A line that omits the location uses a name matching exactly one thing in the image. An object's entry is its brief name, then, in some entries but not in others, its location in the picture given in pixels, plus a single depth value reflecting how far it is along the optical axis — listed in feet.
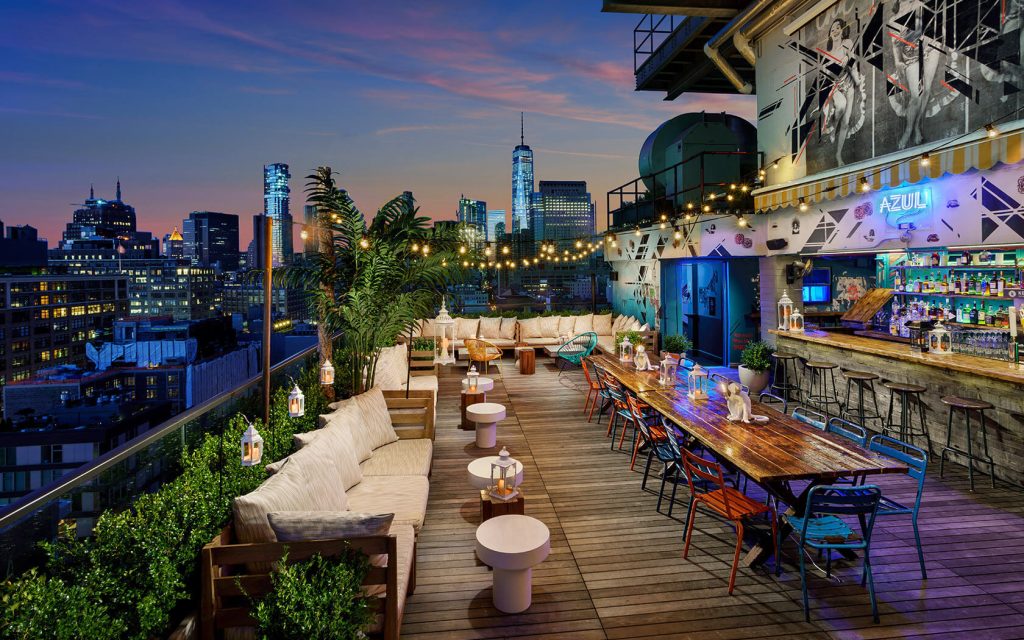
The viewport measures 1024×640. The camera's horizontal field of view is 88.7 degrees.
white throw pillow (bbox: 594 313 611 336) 43.06
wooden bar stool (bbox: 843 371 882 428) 21.69
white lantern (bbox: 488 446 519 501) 13.43
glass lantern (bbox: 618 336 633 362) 25.43
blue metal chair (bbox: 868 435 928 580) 11.10
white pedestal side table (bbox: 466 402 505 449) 20.83
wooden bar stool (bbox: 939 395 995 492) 16.45
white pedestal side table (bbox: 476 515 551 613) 10.32
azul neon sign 22.41
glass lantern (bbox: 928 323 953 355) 20.79
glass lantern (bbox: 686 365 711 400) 17.31
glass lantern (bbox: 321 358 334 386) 16.72
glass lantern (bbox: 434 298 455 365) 34.86
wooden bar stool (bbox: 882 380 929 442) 19.49
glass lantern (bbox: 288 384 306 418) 12.91
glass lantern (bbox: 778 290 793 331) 29.43
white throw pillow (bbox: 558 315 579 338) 43.39
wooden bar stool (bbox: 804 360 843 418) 25.02
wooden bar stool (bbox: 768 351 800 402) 27.73
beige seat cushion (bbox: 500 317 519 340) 43.55
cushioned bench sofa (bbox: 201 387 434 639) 8.36
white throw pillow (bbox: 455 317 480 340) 42.88
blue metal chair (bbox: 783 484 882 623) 10.04
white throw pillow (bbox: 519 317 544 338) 43.55
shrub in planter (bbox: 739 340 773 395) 28.89
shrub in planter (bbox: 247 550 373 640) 7.60
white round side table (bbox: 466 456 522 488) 14.58
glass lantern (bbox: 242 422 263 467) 9.96
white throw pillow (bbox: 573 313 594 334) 43.01
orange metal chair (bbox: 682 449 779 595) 11.49
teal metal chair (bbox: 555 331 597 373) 35.63
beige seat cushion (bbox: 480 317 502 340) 43.47
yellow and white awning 18.05
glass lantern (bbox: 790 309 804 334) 28.32
